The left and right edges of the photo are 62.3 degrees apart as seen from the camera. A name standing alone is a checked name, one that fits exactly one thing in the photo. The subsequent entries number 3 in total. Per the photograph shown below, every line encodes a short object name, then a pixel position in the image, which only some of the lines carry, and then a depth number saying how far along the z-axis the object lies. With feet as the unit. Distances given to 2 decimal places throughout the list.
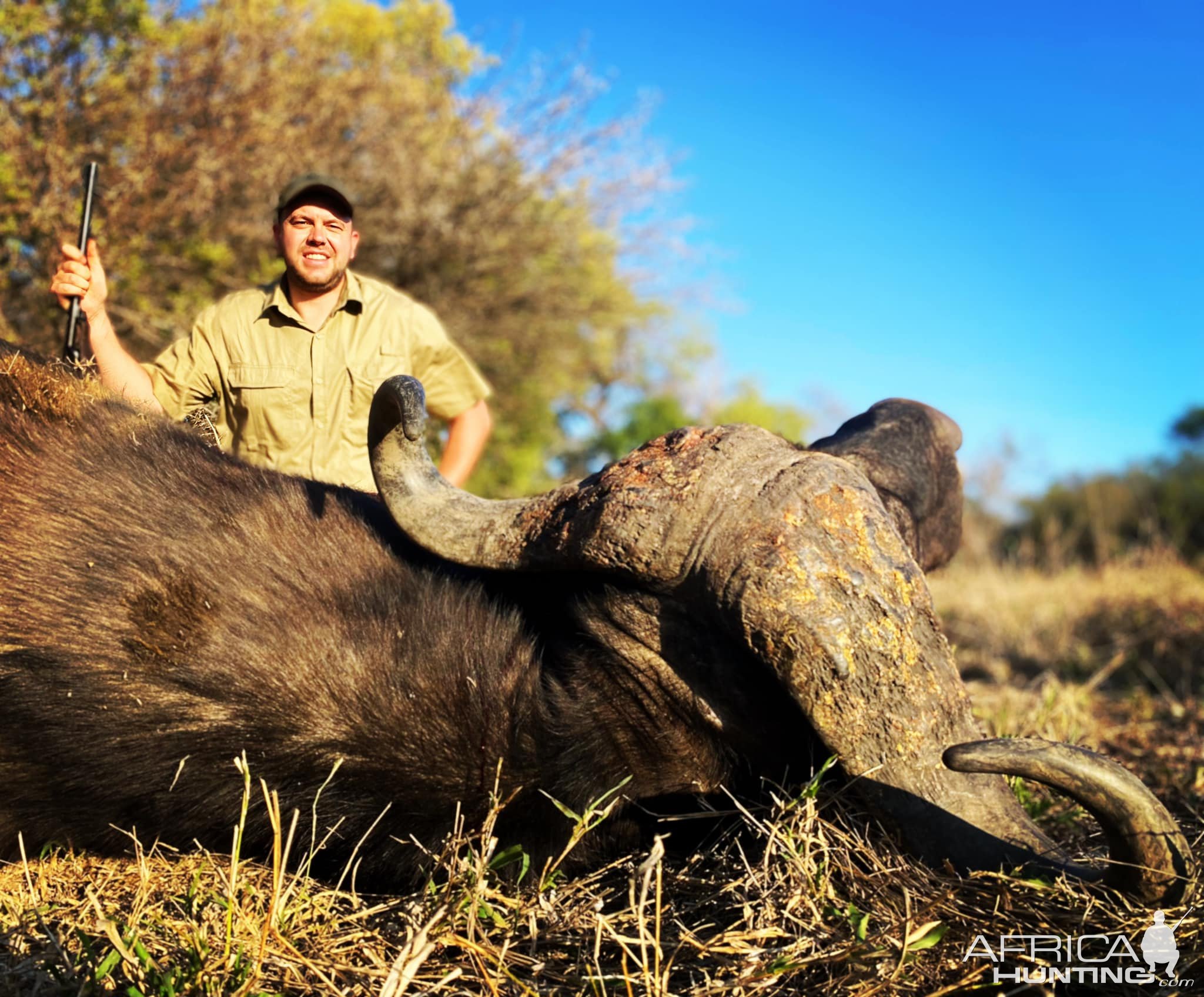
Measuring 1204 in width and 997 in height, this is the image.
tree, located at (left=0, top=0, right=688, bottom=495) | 21.84
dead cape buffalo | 6.99
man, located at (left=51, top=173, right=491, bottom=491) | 13.75
